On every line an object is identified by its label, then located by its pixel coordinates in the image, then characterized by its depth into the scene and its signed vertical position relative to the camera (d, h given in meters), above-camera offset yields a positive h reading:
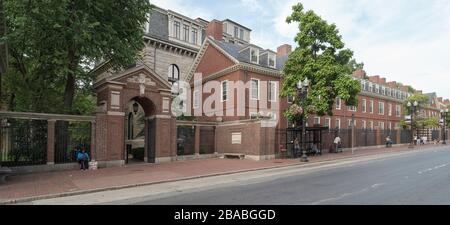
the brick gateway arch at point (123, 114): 19.45 +0.70
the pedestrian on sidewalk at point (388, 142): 41.59 -1.90
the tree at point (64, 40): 15.96 +4.38
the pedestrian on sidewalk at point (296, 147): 25.11 -1.57
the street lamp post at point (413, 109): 45.26 +2.48
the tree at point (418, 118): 48.97 +1.39
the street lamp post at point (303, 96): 21.98 +2.06
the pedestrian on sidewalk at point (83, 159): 17.78 -1.87
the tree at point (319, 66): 25.11 +4.70
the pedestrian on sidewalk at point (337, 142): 30.20 -1.41
